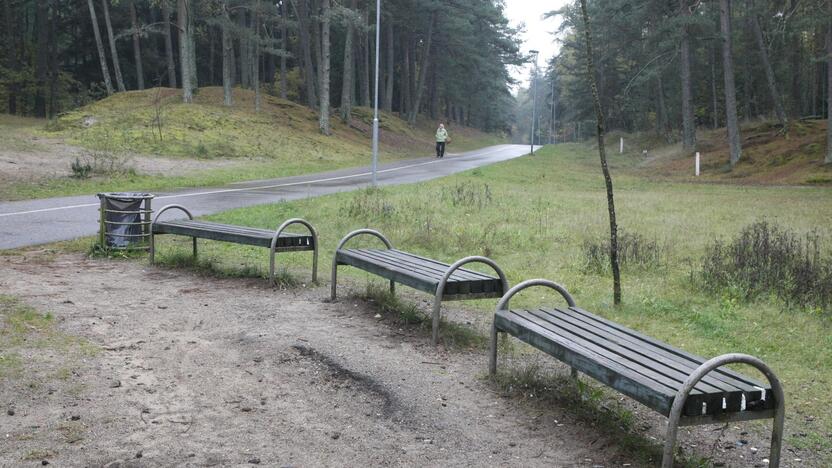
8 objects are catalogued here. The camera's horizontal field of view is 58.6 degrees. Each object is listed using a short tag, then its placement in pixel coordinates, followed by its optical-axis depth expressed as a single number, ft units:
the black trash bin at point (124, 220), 34.45
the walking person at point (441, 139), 130.93
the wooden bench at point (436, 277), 21.57
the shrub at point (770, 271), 27.81
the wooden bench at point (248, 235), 29.37
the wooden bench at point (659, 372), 12.57
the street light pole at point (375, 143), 66.28
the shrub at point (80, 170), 68.95
